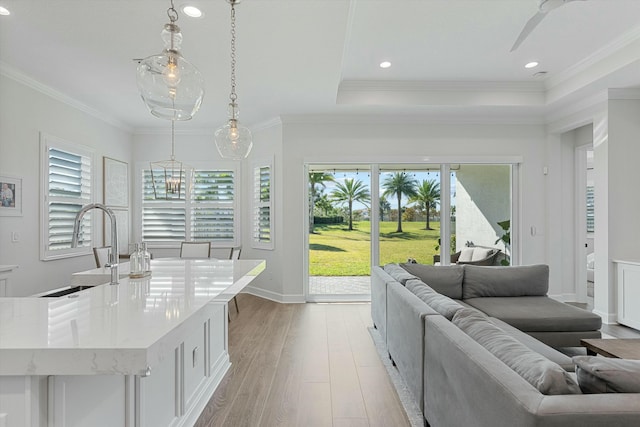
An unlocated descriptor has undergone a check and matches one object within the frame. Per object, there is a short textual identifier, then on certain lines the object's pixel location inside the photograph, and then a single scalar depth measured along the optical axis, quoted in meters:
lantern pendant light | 6.06
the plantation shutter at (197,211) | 6.12
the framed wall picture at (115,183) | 5.40
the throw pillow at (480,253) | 5.54
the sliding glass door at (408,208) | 5.54
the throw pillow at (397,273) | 3.28
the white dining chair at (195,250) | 5.25
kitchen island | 0.97
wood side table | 2.37
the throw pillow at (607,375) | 1.20
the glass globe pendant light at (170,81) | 1.86
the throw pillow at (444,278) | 3.82
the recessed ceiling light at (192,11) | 2.65
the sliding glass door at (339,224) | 5.54
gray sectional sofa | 1.12
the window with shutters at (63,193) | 4.21
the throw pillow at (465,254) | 5.52
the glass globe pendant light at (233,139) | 3.08
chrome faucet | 1.86
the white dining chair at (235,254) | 4.98
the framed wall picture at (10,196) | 3.61
